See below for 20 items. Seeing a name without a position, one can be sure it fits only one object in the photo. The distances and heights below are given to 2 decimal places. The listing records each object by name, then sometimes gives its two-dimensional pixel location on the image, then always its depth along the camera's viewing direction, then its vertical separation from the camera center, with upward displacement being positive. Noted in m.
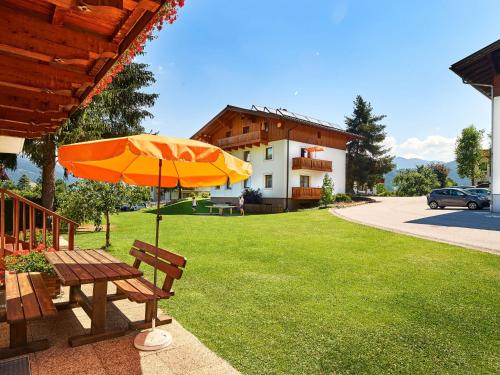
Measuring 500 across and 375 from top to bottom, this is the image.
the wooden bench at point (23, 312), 3.48 -1.44
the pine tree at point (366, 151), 44.41 +5.39
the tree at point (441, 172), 64.75 +3.72
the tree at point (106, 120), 15.55 +4.43
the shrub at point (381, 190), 55.51 -0.13
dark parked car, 23.34 -0.66
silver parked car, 23.97 -0.09
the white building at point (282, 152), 29.66 +3.71
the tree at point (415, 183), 51.56 +1.17
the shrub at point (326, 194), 28.16 -0.48
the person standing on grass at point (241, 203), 26.88 -1.34
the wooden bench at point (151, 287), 4.20 -1.44
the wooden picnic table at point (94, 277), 3.89 -1.15
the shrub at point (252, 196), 30.61 -0.83
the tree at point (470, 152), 47.62 +5.86
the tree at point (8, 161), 17.70 +1.27
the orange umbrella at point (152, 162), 3.38 +0.33
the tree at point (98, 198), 11.12 -0.47
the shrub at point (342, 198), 32.06 -0.93
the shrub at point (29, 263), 5.44 -1.37
